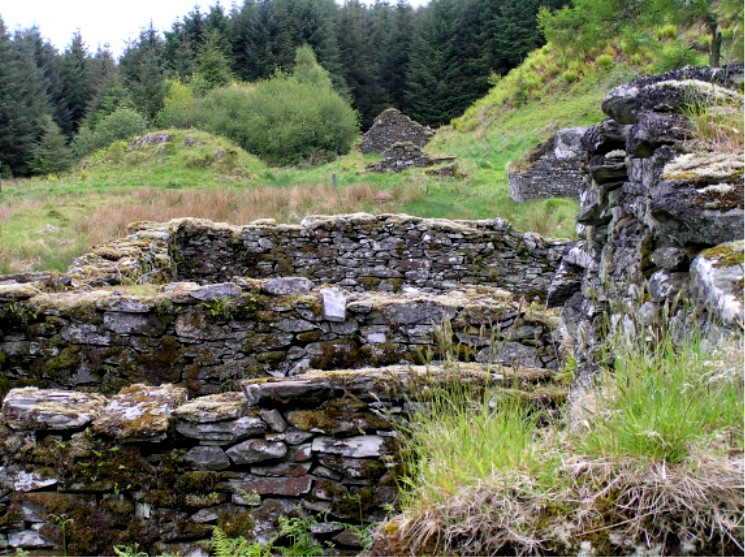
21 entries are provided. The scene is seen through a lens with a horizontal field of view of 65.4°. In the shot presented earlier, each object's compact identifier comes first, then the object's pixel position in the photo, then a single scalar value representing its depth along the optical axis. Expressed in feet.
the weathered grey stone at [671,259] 11.50
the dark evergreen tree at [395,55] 208.85
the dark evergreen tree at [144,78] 163.86
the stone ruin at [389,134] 104.76
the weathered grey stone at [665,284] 11.25
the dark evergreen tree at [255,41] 198.70
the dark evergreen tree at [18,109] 159.94
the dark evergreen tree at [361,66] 205.87
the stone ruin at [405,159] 76.07
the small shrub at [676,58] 52.73
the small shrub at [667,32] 87.30
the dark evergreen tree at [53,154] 136.56
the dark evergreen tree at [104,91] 161.79
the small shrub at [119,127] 122.83
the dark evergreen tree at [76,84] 209.87
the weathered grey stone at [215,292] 17.61
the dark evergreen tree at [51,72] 198.70
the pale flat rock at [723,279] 8.70
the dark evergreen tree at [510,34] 171.22
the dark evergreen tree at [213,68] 166.74
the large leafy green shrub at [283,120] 105.19
